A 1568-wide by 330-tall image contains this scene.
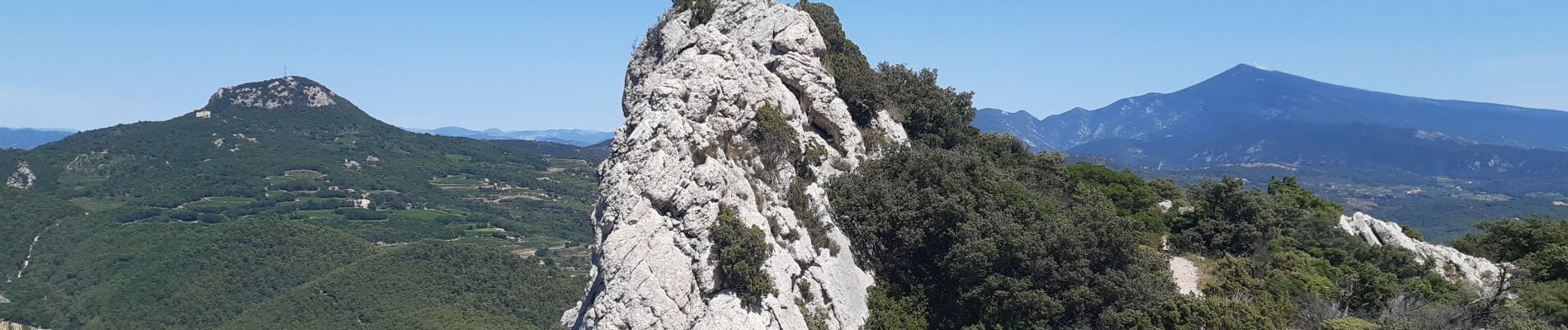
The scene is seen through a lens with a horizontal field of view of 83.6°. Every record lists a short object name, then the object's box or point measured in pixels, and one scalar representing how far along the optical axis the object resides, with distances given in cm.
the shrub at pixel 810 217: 2894
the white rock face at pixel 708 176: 2367
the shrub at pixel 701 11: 3619
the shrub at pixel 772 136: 3011
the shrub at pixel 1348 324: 2381
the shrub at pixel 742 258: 2409
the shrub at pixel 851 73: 3728
